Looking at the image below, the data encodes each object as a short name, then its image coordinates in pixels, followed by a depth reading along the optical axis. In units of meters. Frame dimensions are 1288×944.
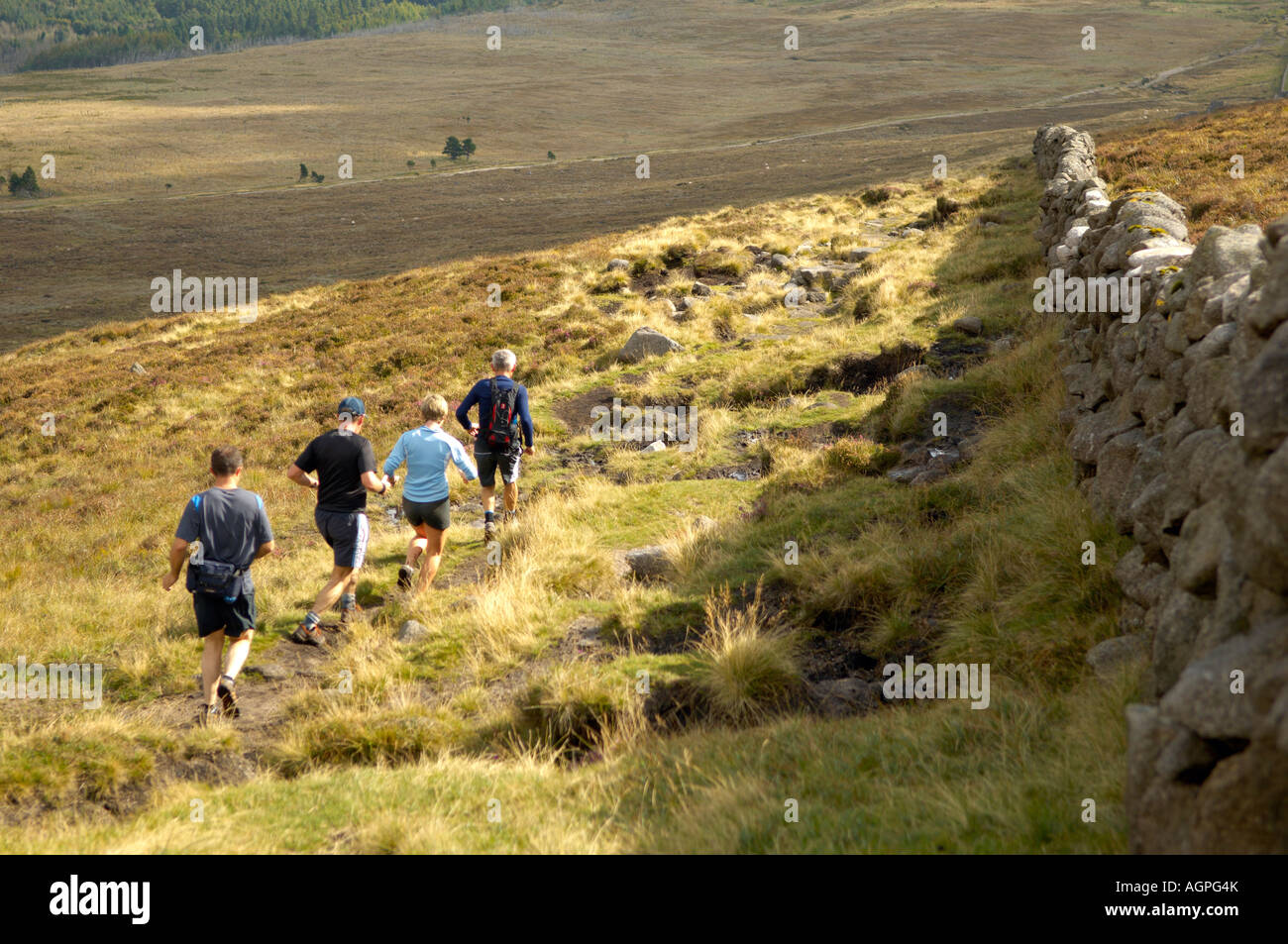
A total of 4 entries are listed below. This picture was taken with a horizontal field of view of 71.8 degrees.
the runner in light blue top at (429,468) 9.34
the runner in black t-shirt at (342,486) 8.83
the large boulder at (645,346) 17.92
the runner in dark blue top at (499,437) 10.66
